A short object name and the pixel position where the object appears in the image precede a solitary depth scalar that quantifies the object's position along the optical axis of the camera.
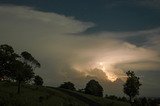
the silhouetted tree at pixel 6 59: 107.12
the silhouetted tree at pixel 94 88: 137.38
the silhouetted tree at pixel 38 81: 152.25
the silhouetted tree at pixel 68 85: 152.93
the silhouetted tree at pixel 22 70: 80.62
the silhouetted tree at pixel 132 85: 112.38
